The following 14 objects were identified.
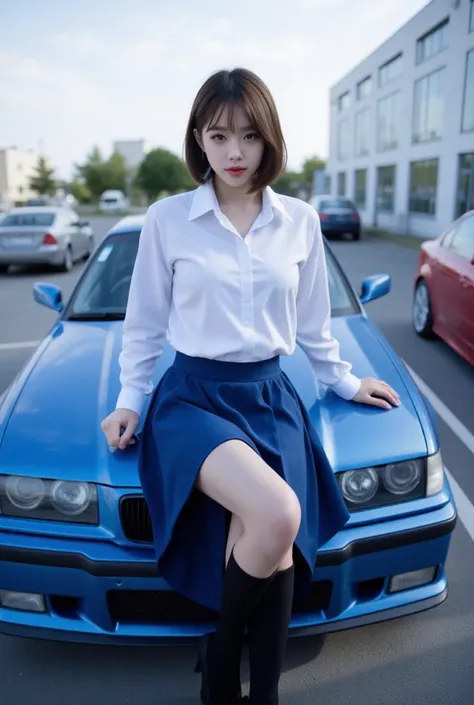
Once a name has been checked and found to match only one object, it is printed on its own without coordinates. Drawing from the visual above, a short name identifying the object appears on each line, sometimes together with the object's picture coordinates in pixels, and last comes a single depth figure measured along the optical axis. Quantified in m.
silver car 12.49
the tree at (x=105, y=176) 76.75
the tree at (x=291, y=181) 60.01
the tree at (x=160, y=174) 64.88
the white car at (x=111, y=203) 55.12
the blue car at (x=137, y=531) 1.97
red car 5.31
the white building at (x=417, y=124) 18.17
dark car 19.08
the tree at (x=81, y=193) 78.75
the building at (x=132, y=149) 126.94
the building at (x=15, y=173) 81.06
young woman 1.67
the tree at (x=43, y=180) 77.38
